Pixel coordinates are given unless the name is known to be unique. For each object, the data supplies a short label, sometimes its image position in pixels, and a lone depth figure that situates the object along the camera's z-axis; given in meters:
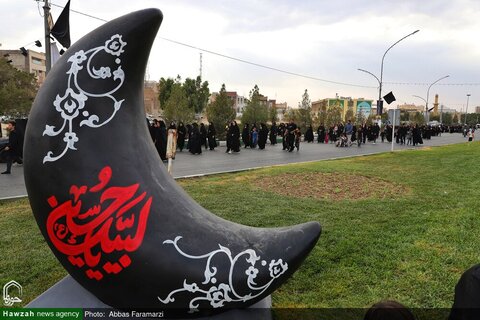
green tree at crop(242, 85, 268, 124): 34.56
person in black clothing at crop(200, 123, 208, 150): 20.76
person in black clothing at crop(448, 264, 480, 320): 1.93
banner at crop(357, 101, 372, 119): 72.58
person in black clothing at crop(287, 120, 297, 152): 20.34
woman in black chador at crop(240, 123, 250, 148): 22.68
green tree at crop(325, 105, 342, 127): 41.81
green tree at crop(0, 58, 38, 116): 24.01
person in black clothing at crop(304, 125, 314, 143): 29.95
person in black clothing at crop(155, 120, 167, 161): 15.26
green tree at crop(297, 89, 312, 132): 37.12
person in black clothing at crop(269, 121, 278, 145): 24.86
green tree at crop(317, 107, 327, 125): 41.94
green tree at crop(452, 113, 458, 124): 112.78
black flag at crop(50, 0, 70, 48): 12.58
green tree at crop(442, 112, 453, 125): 101.68
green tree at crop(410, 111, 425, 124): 74.72
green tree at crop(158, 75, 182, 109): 50.94
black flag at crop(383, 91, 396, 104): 20.36
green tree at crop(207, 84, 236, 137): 27.20
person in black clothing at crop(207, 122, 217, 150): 20.92
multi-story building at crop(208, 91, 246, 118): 94.30
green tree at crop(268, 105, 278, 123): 43.88
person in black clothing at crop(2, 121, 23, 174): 11.87
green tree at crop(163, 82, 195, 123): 27.64
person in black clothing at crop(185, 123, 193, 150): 18.97
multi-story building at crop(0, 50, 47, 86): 57.65
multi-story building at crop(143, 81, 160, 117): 70.38
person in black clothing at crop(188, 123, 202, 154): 18.59
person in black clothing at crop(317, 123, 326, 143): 29.70
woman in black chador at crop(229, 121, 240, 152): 18.92
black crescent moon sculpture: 2.42
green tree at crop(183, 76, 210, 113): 51.47
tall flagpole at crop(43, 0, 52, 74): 12.82
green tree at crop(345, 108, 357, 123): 62.31
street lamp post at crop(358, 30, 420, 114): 30.38
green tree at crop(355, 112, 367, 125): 56.63
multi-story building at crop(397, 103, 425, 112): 144.90
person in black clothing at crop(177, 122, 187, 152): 19.77
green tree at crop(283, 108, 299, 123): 37.91
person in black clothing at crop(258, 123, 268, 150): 22.06
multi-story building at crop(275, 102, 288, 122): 114.33
